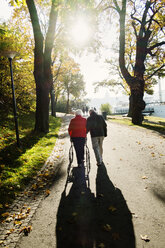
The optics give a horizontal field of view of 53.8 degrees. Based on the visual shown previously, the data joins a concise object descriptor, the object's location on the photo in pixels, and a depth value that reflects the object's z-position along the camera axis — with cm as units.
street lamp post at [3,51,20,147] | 682
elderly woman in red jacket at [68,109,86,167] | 540
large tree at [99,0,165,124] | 1387
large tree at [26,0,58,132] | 961
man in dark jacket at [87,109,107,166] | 559
